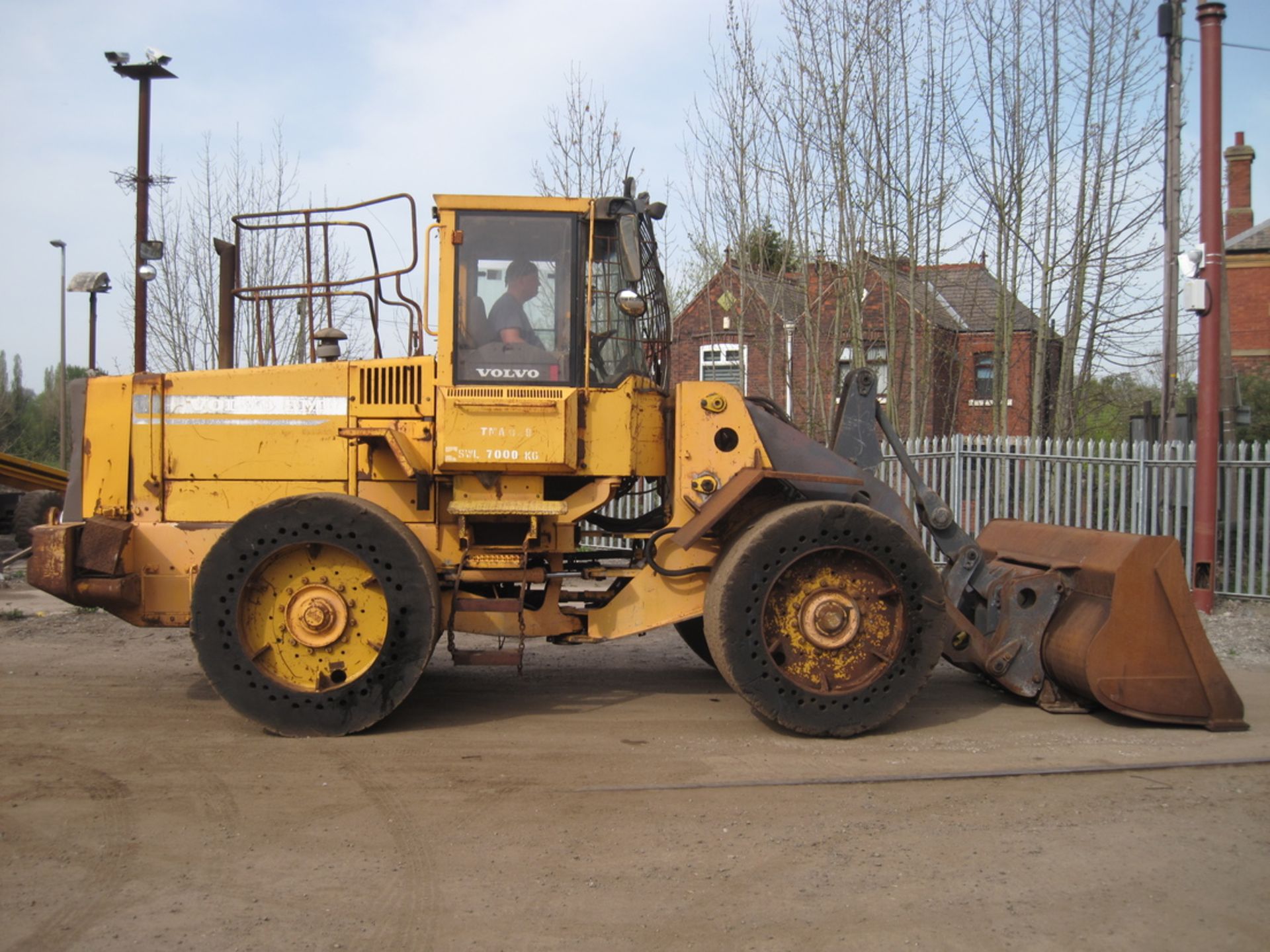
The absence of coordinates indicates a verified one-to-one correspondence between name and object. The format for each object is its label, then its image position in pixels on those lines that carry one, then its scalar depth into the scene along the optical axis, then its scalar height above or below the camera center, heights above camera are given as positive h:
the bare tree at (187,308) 15.16 +2.38
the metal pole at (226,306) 7.23 +1.02
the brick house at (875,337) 16.91 +2.33
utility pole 12.49 +3.25
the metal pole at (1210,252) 11.03 +2.24
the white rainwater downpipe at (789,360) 17.00 +1.81
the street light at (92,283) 15.45 +2.49
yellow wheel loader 6.30 -0.38
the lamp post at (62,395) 22.33 +1.57
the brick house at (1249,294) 26.16 +4.37
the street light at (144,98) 15.70 +5.20
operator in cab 6.59 +0.93
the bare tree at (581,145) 16.50 +4.81
